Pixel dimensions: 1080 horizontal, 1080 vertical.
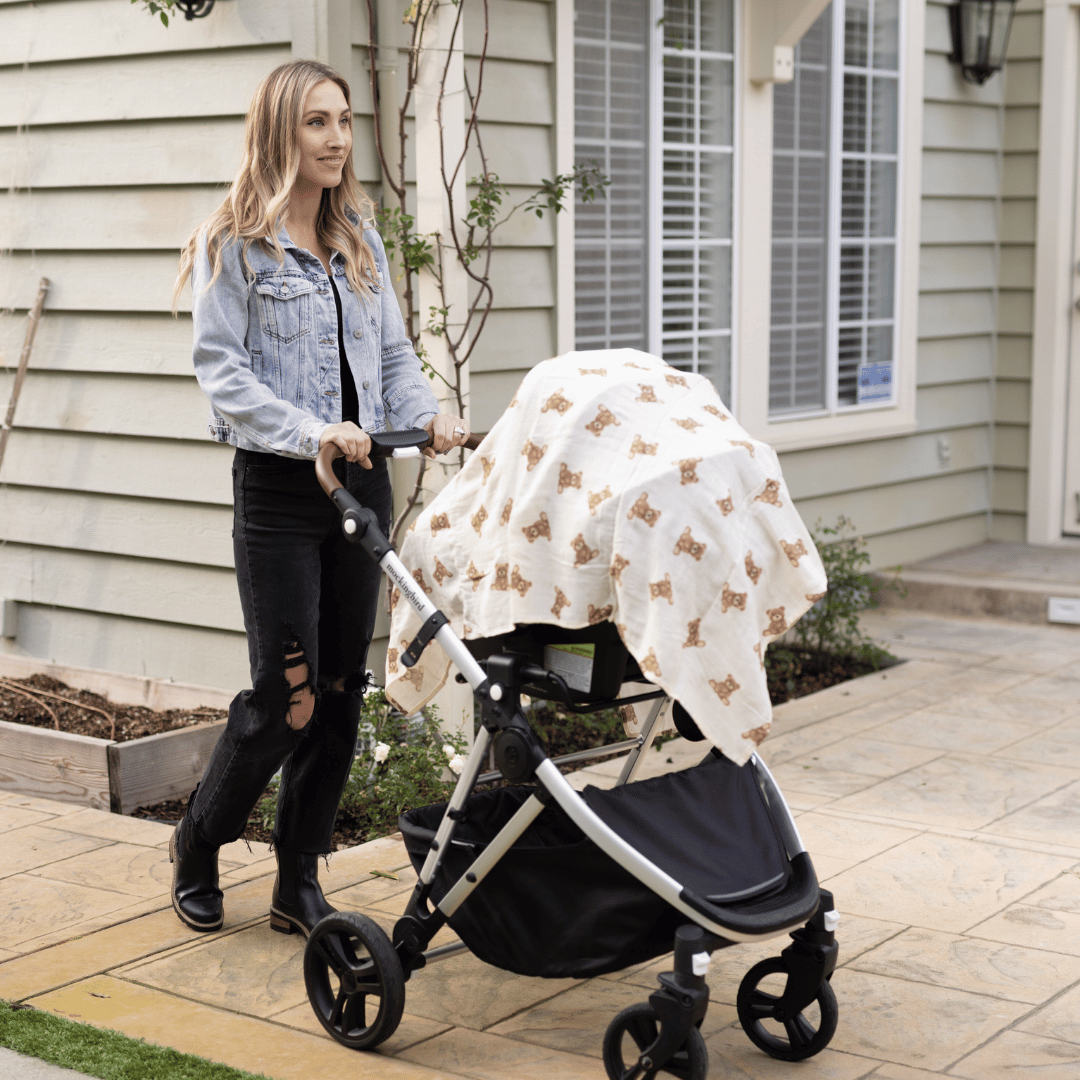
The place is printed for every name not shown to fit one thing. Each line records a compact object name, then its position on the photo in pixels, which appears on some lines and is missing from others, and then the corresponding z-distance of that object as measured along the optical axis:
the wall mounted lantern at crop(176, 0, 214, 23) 4.51
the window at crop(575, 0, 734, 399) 5.40
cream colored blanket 2.52
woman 3.00
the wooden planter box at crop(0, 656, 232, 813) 4.16
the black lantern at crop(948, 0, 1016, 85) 6.94
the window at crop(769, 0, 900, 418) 6.38
